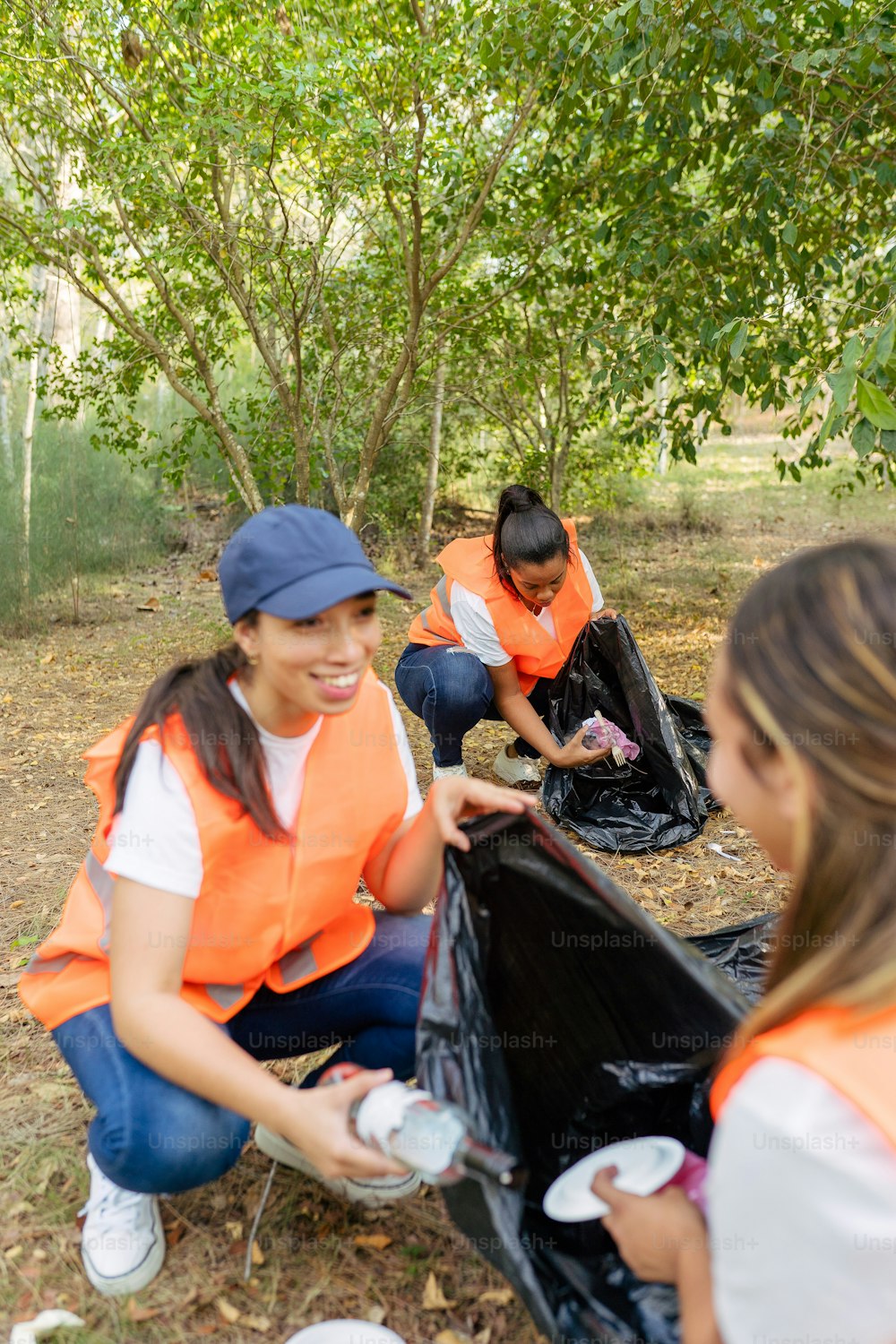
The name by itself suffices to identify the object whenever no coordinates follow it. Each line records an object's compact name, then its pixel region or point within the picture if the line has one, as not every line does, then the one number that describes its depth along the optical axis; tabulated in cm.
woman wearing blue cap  146
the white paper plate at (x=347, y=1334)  148
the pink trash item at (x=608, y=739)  341
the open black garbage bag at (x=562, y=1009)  154
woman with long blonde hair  91
